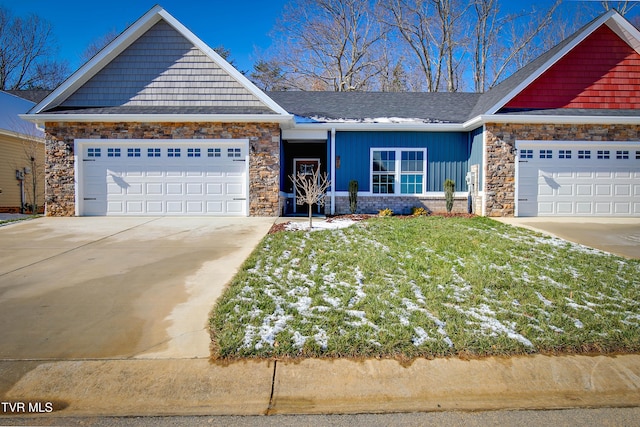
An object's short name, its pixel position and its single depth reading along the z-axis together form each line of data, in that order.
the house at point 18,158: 15.26
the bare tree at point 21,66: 27.27
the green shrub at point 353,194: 12.98
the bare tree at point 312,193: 9.42
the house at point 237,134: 11.64
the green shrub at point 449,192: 12.81
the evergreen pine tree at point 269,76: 27.98
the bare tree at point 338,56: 26.70
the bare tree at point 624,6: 23.41
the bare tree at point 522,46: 26.44
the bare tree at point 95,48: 31.66
